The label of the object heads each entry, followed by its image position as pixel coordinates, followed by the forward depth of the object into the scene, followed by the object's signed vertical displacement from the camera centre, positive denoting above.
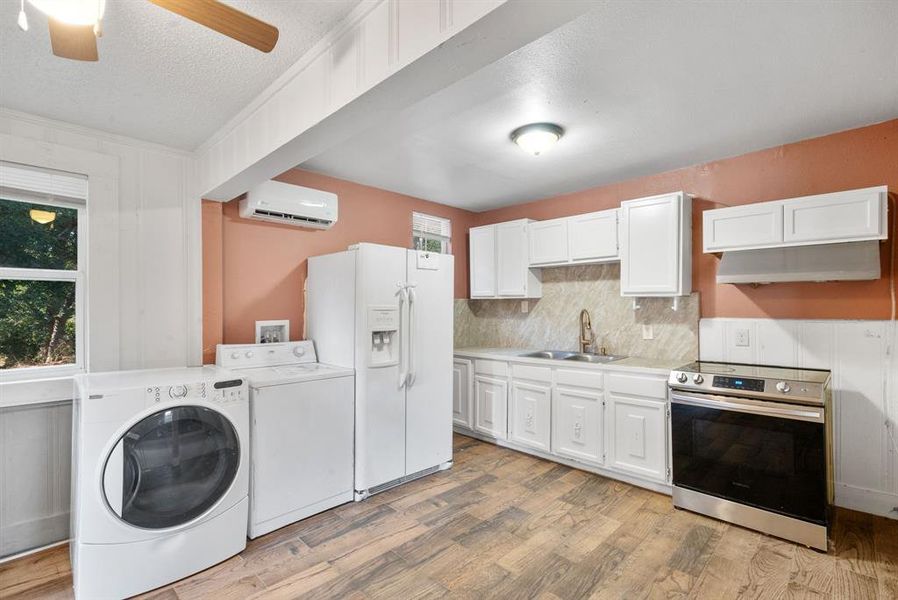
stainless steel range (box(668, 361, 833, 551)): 2.32 -0.87
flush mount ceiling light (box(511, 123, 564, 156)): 2.62 +1.03
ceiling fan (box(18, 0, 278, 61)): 1.07 +0.75
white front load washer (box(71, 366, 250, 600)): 1.94 -0.86
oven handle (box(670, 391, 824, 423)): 2.32 -0.63
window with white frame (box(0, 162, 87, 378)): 2.45 +0.21
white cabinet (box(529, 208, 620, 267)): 3.59 +0.55
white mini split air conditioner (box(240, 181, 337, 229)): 2.98 +0.72
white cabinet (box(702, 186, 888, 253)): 2.43 +0.48
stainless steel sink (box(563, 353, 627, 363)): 3.73 -0.51
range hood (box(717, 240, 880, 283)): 2.46 +0.22
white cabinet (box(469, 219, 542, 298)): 4.21 +0.40
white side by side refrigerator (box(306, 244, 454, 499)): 2.92 -0.32
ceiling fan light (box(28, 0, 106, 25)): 1.04 +0.74
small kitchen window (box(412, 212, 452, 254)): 4.41 +0.73
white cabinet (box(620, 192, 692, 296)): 3.18 +0.42
